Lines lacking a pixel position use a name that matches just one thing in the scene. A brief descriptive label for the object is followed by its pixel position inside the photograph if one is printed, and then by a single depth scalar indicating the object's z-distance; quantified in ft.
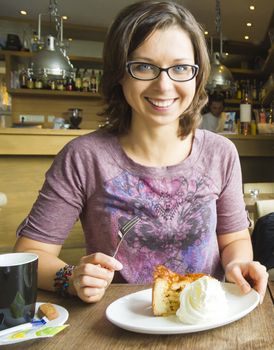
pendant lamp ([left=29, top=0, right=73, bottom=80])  11.68
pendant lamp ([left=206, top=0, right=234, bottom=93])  13.46
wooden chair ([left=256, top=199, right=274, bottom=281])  6.33
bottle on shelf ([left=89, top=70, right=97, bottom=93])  18.66
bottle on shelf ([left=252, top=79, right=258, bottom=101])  19.89
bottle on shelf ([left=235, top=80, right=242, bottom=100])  20.09
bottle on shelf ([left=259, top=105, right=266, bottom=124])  13.62
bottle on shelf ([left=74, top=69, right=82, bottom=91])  18.38
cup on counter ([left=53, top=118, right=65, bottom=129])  14.19
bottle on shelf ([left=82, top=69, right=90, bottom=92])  18.47
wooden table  1.82
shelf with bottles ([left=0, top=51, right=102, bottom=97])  17.49
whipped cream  1.94
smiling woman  3.10
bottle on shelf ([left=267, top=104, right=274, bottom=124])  13.74
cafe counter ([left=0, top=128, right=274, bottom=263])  9.89
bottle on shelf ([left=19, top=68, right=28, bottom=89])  17.76
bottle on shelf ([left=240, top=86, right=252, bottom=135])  13.55
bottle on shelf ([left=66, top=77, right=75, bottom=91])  18.31
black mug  1.93
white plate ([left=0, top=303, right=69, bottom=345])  1.83
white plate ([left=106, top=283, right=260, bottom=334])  1.87
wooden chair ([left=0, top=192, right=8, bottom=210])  8.65
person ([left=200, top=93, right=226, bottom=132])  16.83
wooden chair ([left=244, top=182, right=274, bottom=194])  10.37
